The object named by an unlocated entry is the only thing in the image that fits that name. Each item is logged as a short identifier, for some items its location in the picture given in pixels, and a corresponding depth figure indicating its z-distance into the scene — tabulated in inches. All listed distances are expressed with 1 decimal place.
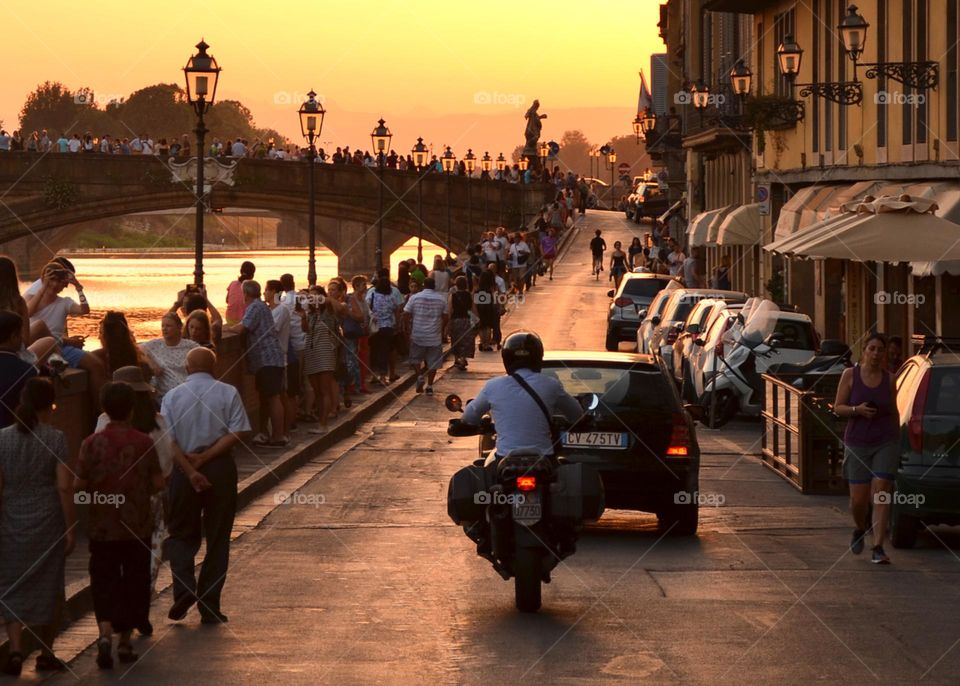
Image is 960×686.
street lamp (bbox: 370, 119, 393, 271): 1966.0
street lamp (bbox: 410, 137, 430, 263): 2664.9
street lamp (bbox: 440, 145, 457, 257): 2972.2
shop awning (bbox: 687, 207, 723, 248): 2008.0
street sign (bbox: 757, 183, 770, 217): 1615.4
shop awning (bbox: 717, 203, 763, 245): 1752.0
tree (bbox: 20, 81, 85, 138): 7706.7
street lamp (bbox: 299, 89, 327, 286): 1501.0
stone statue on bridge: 3712.8
